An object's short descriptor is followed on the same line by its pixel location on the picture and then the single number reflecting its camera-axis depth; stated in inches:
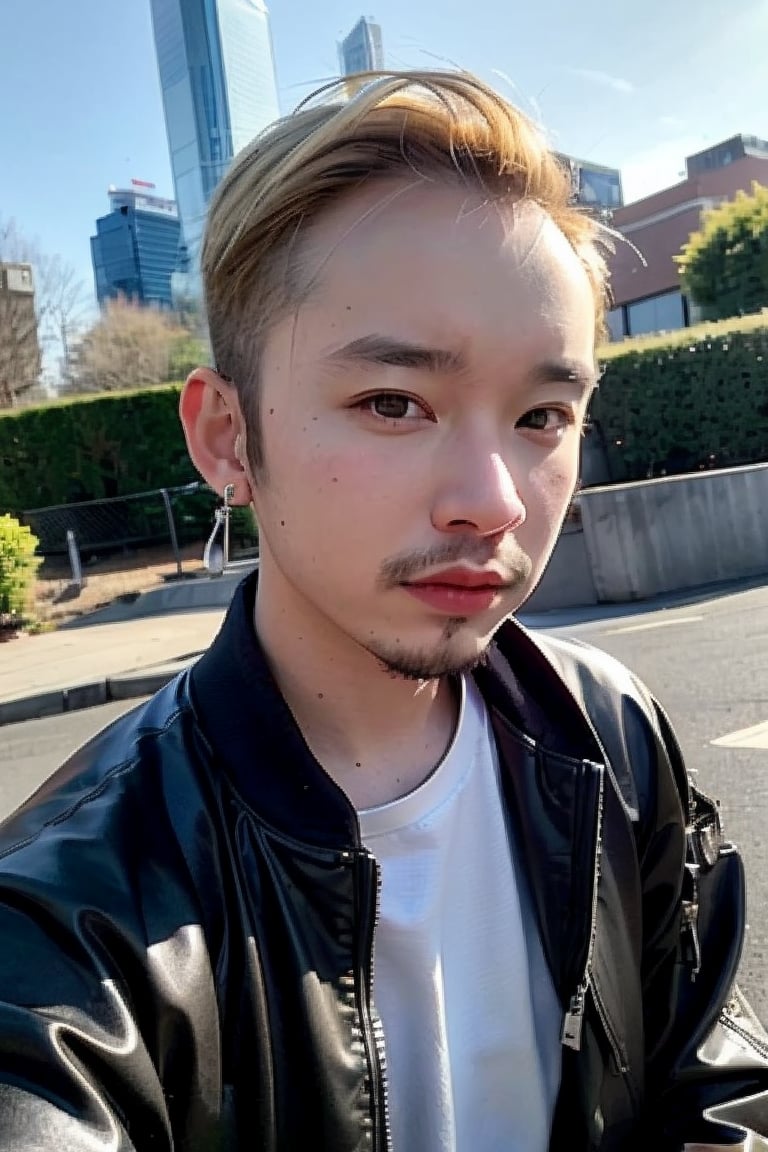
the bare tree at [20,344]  1131.3
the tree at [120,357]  1338.6
